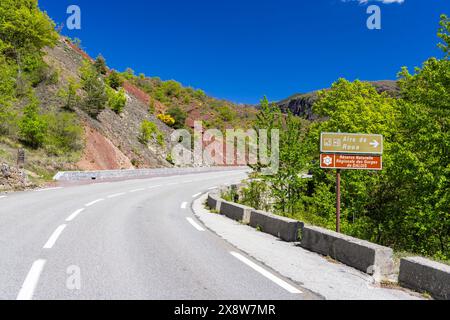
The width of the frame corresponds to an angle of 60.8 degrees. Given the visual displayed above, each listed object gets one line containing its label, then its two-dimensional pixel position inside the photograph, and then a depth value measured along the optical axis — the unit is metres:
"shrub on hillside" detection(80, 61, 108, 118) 43.78
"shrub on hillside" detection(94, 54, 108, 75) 69.00
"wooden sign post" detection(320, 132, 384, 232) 9.74
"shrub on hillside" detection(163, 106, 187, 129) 70.95
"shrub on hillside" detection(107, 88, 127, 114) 51.33
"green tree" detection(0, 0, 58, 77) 40.62
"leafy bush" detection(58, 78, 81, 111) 40.25
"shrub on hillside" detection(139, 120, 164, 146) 51.98
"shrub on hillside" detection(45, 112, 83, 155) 33.91
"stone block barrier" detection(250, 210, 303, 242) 9.30
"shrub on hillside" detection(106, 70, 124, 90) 61.47
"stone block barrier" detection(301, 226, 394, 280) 6.24
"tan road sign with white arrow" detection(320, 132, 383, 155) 9.73
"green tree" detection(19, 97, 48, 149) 30.67
